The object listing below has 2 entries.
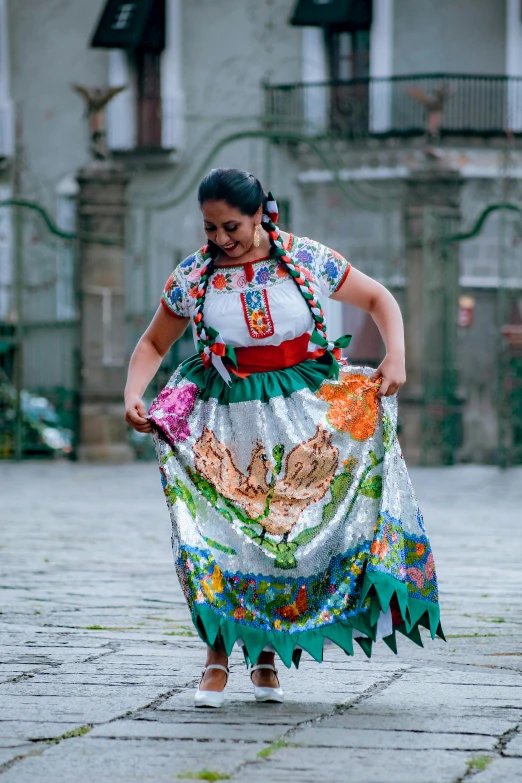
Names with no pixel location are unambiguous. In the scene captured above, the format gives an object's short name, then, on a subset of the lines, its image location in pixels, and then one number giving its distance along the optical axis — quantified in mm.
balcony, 37196
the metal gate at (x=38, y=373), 27211
